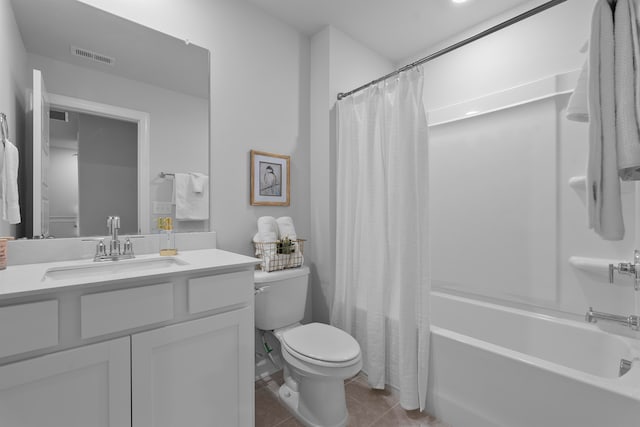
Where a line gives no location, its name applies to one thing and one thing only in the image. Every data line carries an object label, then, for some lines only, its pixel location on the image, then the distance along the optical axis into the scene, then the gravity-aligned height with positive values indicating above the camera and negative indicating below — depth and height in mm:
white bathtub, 1122 -751
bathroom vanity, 882 -453
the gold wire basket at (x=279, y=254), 1824 -259
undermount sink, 1208 -237
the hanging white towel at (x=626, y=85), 779 +349
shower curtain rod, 1206 +856
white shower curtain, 1674 -122
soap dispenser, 1604 -109
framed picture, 2002 +248
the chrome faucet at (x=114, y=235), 1427 -100
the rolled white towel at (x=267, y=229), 1931 -100
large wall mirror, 1340 +492
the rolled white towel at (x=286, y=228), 2043 -98
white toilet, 1452 -702
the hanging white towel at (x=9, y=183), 1186 +127
